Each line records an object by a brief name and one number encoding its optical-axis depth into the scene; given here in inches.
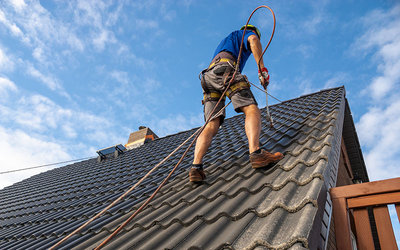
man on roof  99.0
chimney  422.0
